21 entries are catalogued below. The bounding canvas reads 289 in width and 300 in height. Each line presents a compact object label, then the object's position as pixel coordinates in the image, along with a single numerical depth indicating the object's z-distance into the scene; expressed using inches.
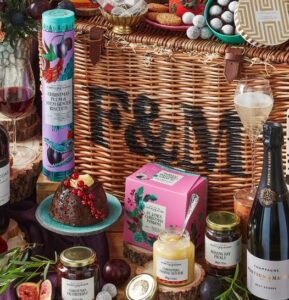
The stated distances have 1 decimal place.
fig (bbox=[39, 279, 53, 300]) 75.5
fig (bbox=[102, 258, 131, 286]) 78.6
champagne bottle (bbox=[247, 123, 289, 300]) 74.3
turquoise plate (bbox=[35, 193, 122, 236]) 80.2
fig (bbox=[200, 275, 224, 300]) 75.5
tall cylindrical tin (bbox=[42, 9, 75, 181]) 83.4
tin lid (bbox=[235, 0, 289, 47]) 80.1
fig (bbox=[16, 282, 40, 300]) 76.4
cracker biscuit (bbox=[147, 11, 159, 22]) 85.5
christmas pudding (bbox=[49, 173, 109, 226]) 80.6
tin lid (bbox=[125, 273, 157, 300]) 74.7
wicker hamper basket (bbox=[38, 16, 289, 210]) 82.1
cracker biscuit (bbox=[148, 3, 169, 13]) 86.7
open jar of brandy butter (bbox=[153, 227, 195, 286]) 75.8
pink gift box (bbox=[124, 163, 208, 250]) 80.7
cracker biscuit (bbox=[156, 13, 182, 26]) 84.3
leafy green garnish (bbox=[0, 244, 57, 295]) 76.3
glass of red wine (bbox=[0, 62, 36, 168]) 86.5
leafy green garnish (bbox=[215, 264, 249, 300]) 75.1
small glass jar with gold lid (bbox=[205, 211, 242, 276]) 77.0
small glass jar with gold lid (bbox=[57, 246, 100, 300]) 74.4
